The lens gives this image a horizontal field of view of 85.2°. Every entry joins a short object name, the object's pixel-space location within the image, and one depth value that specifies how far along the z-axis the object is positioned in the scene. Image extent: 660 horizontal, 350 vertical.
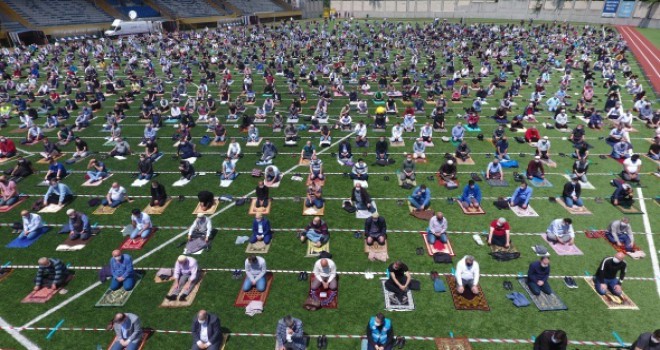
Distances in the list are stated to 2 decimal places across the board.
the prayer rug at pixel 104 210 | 14.40
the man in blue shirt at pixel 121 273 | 10.45
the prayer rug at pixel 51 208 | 14.52
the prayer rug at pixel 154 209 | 14.41
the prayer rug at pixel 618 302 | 9.55
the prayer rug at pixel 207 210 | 14.46
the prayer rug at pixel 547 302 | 9.56
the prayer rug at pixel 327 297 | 9.91
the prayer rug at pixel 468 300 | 9.70
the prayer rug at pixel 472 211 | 13.98
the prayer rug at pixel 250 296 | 10.02
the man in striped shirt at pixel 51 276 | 10.40
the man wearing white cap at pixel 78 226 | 12.58
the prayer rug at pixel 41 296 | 10.16
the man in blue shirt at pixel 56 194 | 14.79
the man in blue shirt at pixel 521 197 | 13.91
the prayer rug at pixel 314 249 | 11.93
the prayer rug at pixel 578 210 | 13.80
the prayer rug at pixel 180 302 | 9.97
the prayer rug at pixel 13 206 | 14.68
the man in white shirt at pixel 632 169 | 16.03
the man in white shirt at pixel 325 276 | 10.15
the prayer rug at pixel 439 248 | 11.80
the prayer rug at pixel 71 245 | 12.24
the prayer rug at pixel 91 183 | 16.70
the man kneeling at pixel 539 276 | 9.91
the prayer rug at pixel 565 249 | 11.66
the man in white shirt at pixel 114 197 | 14.78
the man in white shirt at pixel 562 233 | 11.89
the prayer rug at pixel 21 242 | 12.45
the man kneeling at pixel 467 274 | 9.95
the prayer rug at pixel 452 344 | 8.65
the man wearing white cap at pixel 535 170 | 16.27
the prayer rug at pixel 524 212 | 13.76
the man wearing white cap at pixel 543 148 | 18.03
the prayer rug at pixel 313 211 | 14.28
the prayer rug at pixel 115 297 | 10.04
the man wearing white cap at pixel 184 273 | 10.46
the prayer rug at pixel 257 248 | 12.08
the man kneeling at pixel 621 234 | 11.64
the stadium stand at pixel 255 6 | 89.62
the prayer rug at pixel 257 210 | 14.43
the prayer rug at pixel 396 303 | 9.78
